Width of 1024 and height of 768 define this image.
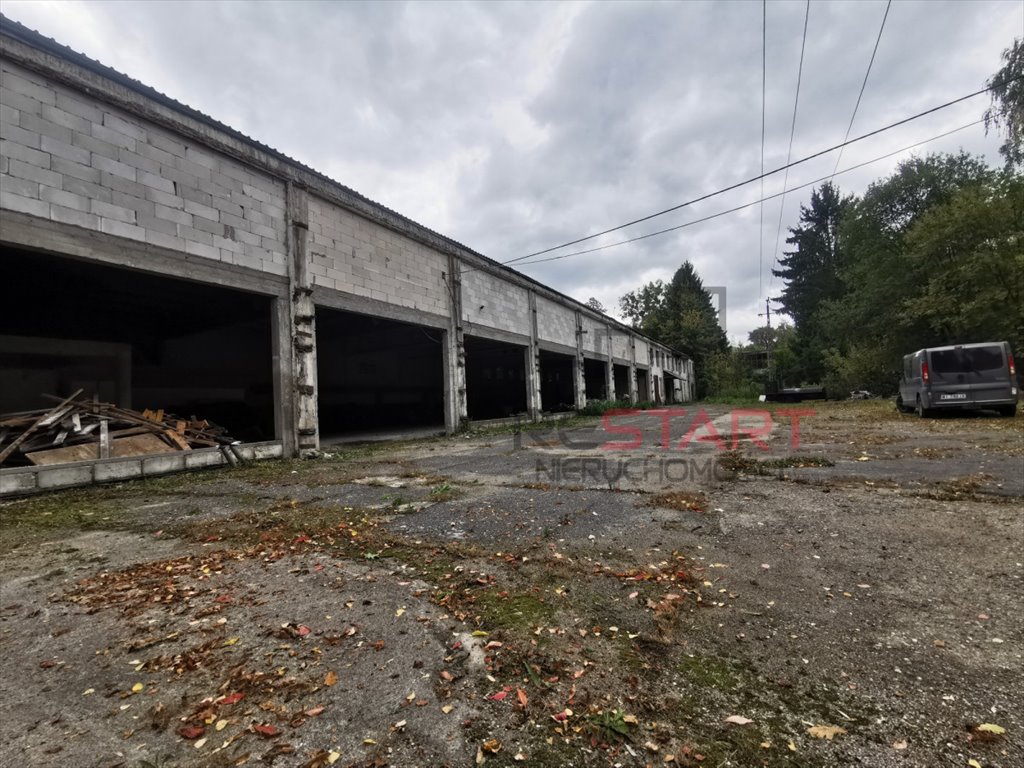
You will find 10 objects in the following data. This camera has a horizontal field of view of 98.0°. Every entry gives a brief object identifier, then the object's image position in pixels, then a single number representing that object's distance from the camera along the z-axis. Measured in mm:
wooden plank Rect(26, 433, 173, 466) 5766
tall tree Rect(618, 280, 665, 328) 54188
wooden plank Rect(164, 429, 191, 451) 7173
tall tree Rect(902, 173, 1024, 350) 16234
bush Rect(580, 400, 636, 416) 21172
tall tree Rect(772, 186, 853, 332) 45094
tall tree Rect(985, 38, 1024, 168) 12469
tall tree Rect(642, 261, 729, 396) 47238
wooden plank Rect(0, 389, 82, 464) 5514
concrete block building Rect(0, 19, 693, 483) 5930
